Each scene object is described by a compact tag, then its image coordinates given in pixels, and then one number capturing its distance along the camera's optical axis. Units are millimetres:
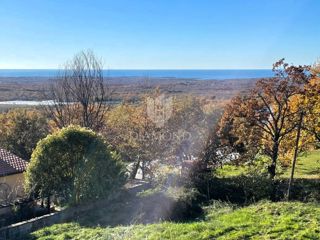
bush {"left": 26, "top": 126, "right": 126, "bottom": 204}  12945
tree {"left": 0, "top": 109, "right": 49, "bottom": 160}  26656
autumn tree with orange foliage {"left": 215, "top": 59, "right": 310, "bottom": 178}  14430
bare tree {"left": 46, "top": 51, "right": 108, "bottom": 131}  22516
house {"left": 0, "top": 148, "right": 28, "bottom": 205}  15367
